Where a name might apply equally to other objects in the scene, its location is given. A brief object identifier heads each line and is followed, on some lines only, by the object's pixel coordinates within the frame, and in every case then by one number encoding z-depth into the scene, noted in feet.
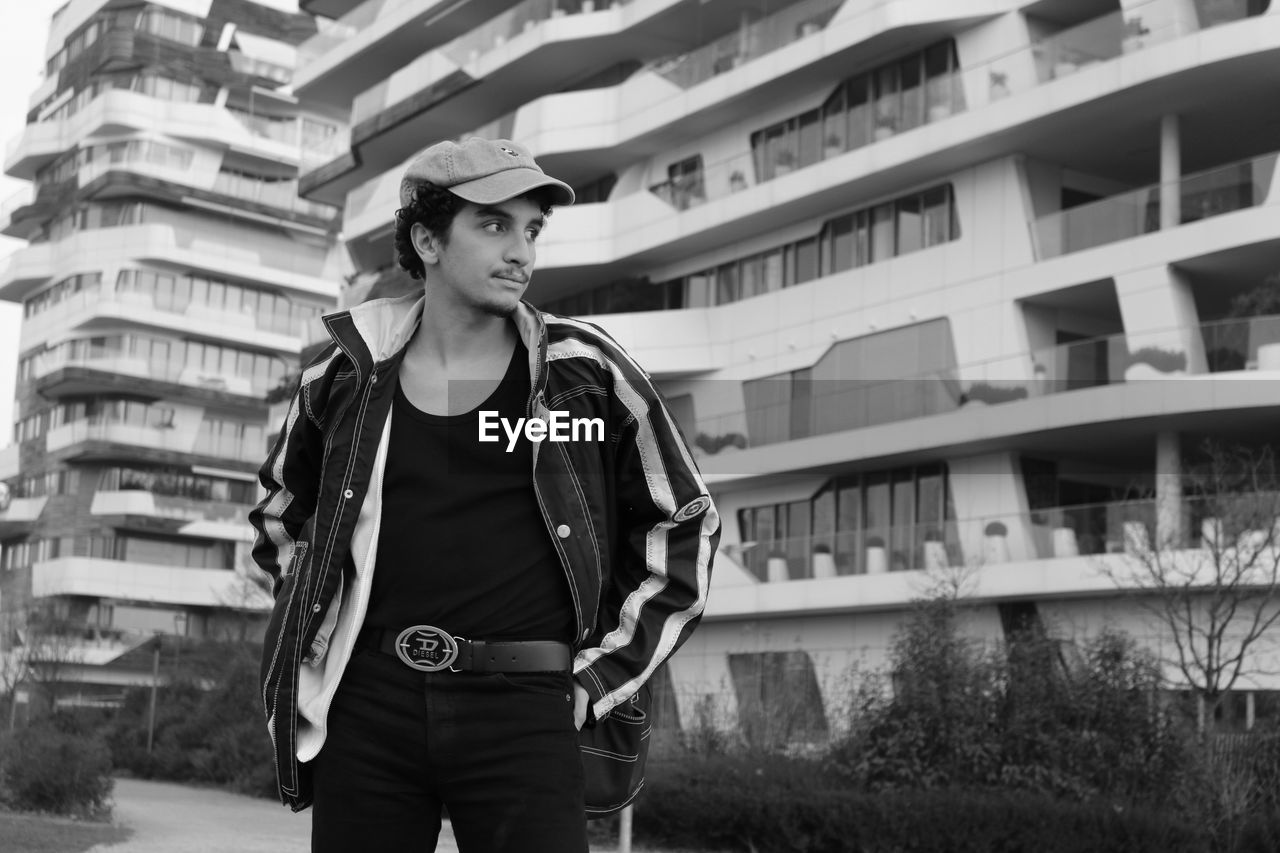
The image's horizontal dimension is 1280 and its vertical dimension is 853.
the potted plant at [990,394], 102.27
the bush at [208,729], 102.12
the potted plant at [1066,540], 97.25
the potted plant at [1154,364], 92.68
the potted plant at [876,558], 109.29
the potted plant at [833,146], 117.70
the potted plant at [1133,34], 97.86
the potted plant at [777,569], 117.80
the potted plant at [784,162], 122.11
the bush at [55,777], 67.72
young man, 12.82
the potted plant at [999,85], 106.52
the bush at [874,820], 55.52
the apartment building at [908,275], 95.14
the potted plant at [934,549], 104.12
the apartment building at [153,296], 245.24
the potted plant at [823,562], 114.05
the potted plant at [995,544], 101.65
